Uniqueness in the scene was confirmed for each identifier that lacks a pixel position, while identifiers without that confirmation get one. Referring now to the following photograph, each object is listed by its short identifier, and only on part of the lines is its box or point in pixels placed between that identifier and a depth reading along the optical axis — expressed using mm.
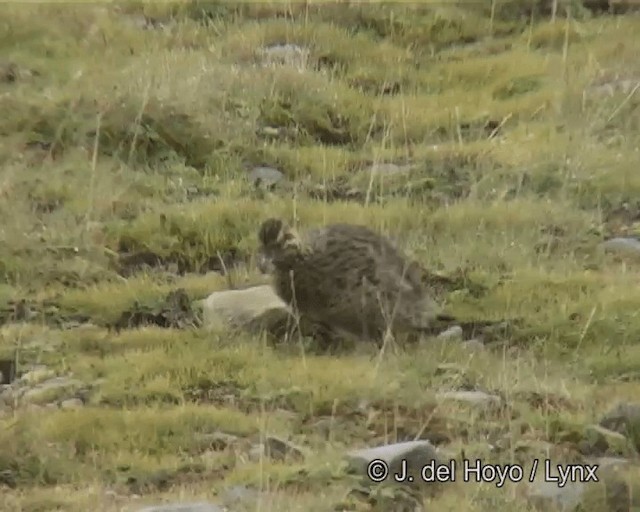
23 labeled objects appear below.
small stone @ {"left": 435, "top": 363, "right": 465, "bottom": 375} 11969
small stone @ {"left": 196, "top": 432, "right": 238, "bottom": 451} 10562
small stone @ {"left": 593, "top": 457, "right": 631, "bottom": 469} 9937
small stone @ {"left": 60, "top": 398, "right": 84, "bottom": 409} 11219
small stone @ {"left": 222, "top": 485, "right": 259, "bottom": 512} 9125
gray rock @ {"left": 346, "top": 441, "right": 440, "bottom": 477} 9687
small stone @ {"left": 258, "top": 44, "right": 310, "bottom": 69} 21953
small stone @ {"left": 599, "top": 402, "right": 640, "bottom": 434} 10586
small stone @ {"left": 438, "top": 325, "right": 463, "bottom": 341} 12960
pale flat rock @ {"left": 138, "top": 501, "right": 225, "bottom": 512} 9039
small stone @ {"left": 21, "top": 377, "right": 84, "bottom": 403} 11469
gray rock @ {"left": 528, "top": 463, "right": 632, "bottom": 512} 9156
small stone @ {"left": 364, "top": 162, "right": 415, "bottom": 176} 17859
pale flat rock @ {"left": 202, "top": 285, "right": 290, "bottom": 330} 12844
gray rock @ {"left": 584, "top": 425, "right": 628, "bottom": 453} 10359
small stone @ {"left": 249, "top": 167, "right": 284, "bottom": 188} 17531
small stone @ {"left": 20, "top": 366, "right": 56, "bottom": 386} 11880
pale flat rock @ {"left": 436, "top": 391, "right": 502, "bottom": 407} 11062
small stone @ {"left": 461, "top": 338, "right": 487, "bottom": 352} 12633
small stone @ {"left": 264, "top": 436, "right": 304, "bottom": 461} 10203
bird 12719
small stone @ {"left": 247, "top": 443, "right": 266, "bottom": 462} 10154
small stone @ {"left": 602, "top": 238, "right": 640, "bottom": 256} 15187
